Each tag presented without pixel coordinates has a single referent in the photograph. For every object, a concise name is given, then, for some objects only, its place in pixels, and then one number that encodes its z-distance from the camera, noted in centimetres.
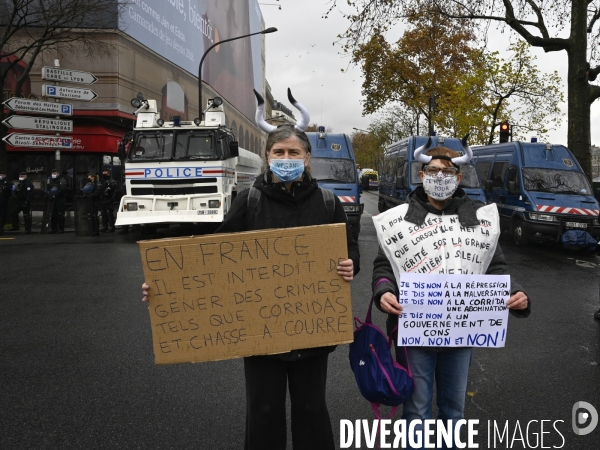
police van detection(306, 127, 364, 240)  1459
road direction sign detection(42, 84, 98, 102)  1580
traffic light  1884
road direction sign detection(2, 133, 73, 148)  1533
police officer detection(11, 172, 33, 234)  1673
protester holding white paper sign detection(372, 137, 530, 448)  284
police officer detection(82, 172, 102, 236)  1572
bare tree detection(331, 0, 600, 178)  1739
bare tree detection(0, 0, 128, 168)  1950
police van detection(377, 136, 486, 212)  1513
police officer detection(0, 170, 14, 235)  1639
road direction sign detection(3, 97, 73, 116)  1508
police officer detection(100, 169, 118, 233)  1679
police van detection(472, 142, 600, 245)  1288
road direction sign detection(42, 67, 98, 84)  1566
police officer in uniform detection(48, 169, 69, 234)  1644
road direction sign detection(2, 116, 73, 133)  1526
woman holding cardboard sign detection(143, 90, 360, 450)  270
